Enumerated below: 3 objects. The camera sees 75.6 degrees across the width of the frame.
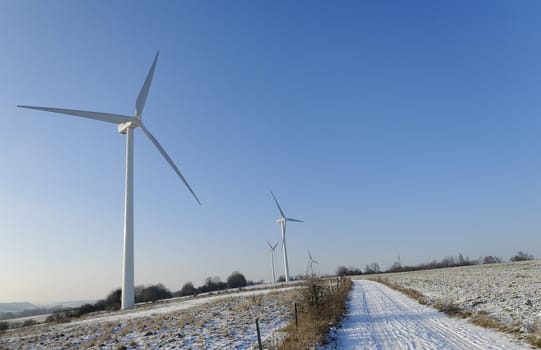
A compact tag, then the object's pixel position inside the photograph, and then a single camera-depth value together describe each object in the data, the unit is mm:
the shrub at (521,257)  178988
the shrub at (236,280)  159750
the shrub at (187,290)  139125
